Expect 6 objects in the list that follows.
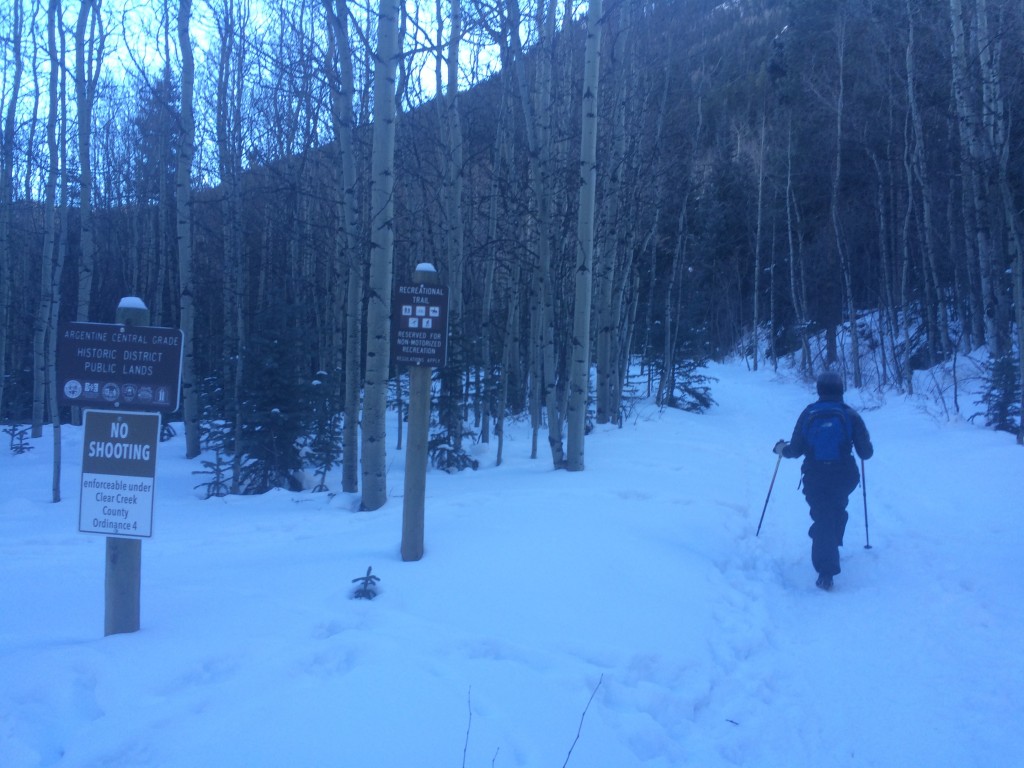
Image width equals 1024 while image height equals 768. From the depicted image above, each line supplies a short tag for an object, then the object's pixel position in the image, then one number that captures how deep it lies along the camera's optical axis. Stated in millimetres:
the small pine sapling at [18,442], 17203
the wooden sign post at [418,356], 6039
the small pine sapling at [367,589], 5480
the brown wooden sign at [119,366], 4355
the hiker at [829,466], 6828
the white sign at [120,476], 4465
